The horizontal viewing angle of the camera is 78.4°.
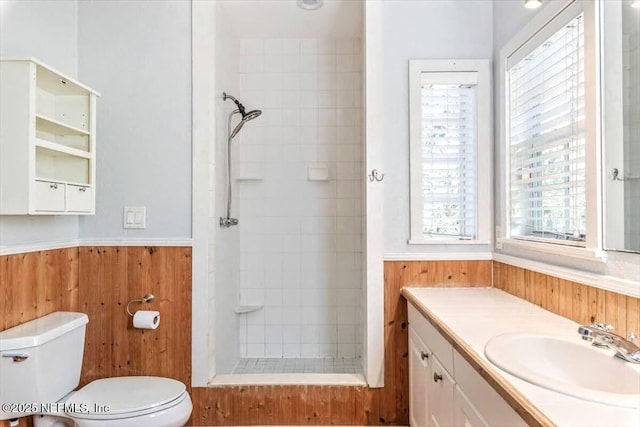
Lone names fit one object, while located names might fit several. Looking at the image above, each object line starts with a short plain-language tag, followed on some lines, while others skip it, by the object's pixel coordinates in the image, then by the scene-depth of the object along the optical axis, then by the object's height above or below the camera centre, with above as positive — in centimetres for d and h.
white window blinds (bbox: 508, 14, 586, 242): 148 +32
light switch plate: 216 -2
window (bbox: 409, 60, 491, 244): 217 +36
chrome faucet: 106 -36
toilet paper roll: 204 -55
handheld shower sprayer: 247 +54
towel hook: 216 +21
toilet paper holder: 213 -47
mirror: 123 +30
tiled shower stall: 289 +10
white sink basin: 88 -42
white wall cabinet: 158 +32
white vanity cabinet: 107 -60
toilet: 161 -80
